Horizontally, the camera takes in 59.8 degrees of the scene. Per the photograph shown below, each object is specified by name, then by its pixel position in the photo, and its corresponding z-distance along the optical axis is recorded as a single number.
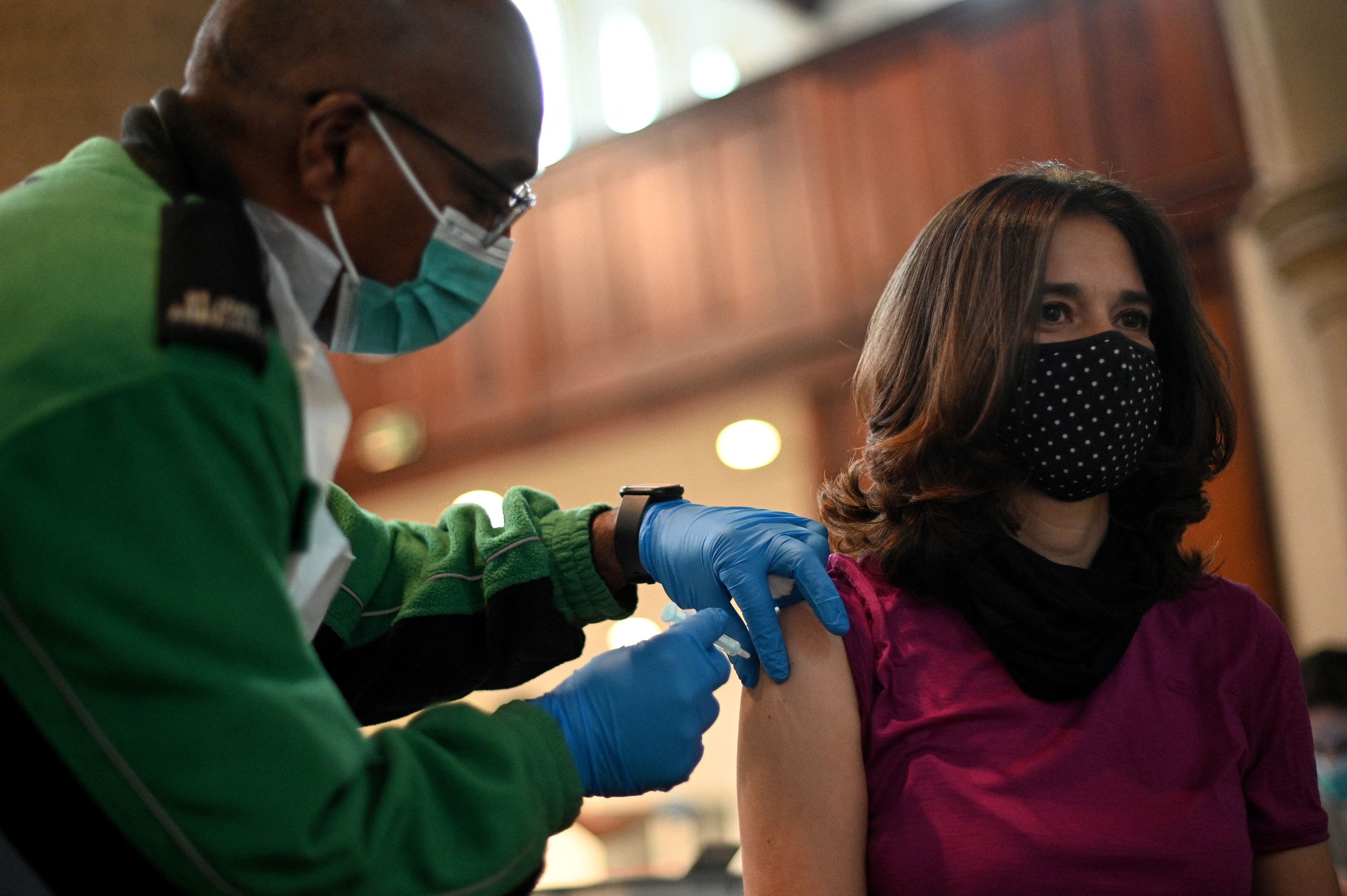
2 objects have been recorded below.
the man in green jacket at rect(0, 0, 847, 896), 0.87
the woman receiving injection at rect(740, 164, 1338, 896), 1.42
